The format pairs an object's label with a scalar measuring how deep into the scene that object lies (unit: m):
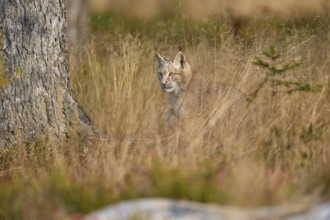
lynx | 16.52
